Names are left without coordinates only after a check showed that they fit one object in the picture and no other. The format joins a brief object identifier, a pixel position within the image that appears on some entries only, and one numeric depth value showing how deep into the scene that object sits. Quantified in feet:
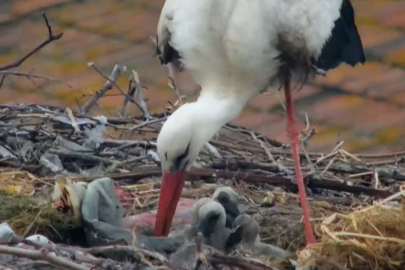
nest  31.50
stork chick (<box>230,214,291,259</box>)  29.27
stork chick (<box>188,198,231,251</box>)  29.09
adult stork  30.40
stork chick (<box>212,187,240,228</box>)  30.48
